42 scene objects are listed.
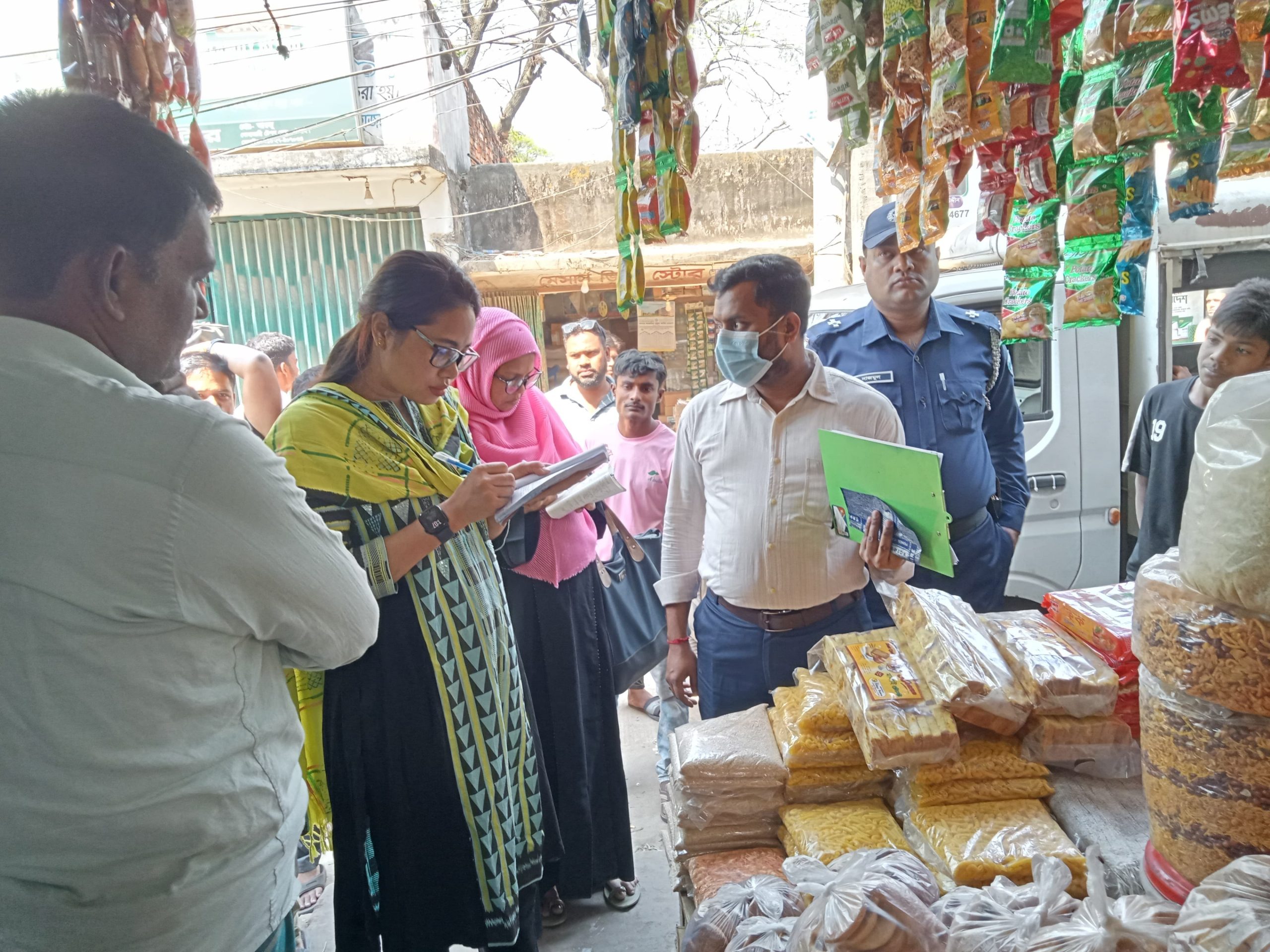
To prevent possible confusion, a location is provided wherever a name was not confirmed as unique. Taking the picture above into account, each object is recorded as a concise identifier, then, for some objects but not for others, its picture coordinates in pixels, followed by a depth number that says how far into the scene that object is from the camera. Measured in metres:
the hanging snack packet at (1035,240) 1.71
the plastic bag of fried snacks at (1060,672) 1.28
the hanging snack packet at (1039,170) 1.49
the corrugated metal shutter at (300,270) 7.67
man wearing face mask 2.08
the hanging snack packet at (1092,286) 1.58
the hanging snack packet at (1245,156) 1.19
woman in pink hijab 2.50
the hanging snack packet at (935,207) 1.46
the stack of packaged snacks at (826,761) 1.40
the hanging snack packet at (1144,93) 1.22
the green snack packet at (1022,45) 1.20
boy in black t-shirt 2.88
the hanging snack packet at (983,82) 1.28
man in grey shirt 0.93
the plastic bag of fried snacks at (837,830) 1.26
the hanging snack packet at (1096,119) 1.34
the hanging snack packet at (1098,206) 1.52
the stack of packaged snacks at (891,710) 1.25
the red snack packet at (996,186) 1.55
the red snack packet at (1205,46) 1.03
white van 3.94
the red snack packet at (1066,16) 1.22
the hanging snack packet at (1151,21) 1.13
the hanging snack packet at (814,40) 1.53
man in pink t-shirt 3.59
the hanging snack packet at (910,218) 1.53
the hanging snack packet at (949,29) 1.25
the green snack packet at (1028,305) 1.77
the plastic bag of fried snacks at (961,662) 1.27
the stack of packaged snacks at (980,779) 1.29
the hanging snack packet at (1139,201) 1.54
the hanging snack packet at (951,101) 1.27
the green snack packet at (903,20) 1.32
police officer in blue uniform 2.63
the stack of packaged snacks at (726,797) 1.41
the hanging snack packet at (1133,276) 1.59
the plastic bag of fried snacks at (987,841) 1.13
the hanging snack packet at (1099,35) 1.25
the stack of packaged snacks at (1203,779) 0.87
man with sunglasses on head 4.19
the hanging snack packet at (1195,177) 1.41
